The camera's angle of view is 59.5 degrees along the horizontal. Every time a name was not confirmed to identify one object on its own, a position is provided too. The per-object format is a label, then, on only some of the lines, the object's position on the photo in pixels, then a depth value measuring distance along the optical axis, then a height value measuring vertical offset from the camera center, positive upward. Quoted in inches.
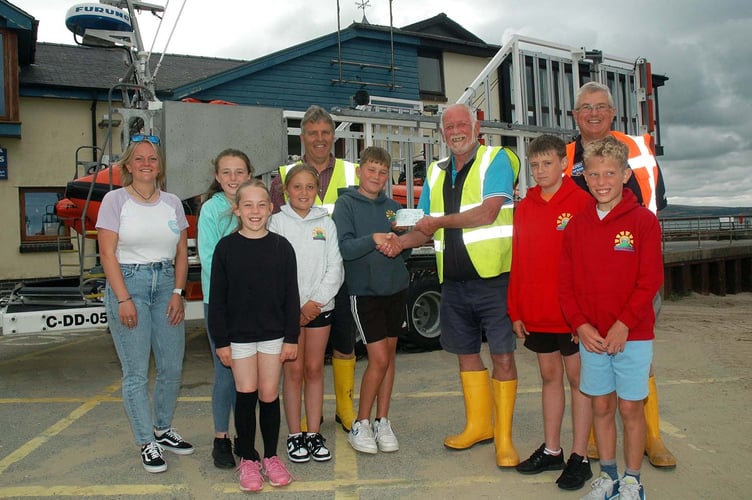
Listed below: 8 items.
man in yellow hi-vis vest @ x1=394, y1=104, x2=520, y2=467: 152.8 +0.9
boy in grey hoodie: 158.6 -4.4
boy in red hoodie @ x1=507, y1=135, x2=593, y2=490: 141.4 -9.4
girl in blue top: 151.4 +8.6
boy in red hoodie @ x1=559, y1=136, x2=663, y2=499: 125.1 -9.0
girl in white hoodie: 152.9 -4.4
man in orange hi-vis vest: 149.6 +19.6
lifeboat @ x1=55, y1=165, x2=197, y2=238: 247.4 +28.2
